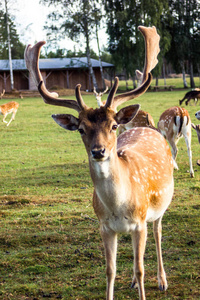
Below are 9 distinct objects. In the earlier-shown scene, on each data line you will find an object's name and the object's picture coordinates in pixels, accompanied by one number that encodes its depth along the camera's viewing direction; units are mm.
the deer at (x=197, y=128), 6648
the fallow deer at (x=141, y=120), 9484
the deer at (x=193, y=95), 21797
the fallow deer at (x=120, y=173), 2873
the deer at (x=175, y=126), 8523
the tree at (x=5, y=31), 35719
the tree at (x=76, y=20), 36000
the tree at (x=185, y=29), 38156
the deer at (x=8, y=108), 18062
